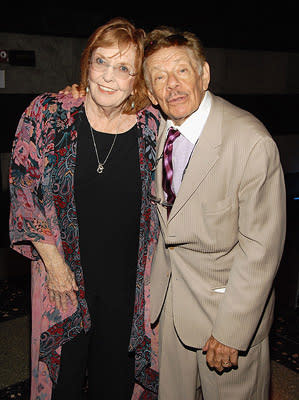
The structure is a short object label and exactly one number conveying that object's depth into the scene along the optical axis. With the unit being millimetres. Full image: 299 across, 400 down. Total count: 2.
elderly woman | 1792
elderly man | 1466
